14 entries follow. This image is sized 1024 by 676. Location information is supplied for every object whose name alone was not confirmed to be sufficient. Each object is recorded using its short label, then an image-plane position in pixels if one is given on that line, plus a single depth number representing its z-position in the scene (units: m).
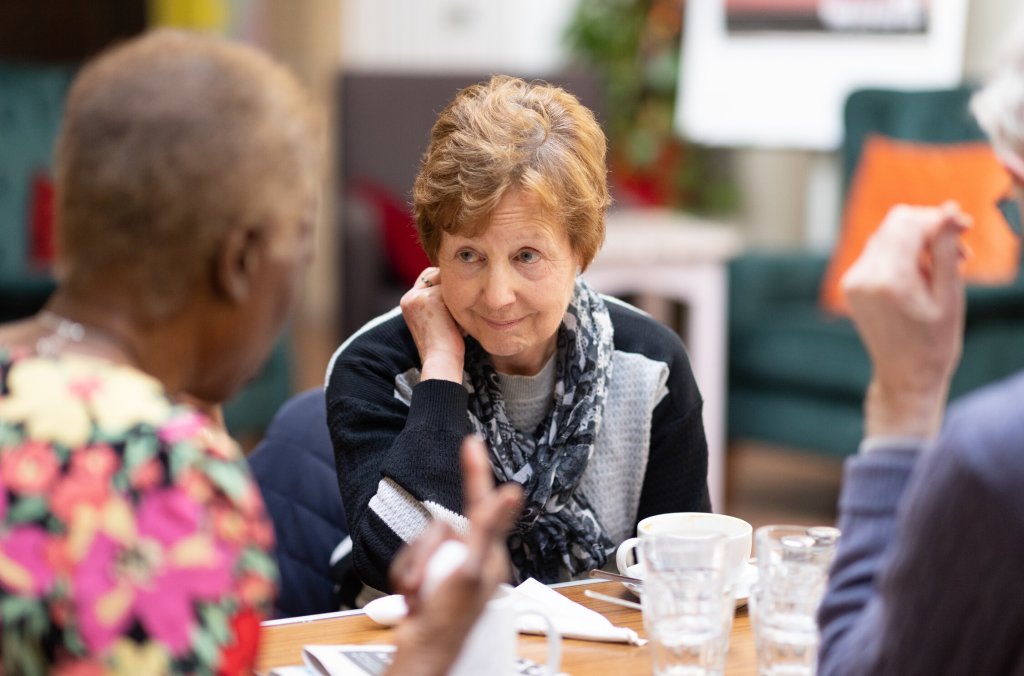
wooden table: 2.53
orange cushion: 5.08
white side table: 5.28
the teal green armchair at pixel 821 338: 4.82
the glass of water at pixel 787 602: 2.47
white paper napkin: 2.57
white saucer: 2.65
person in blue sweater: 2.19
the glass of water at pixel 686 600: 2.45
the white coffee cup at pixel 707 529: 2.62
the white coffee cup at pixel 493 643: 2.37
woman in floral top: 2.21
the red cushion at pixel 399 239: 5.80
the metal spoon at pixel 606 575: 2.70
